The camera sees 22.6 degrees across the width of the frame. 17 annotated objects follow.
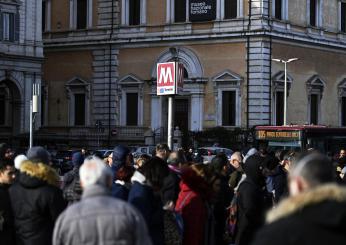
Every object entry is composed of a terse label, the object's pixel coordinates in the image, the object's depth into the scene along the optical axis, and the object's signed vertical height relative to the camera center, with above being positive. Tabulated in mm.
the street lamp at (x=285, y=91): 51031 +2642
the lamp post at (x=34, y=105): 29447 +936
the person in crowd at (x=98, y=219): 6312 -628
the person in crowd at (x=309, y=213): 4422 -402
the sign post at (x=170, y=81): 15719 +975
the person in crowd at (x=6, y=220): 8953 -910
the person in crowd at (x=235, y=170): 13406 -566
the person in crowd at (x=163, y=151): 13255 -259
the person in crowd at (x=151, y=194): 8992 -635
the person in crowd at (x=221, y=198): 11688 -895
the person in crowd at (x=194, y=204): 9922 -800
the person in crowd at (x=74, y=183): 9875 -649
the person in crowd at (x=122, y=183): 9461 -569
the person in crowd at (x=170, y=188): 10416 -653
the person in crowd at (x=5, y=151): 13283 -299
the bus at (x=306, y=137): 38594 -58
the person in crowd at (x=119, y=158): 11391 -323
